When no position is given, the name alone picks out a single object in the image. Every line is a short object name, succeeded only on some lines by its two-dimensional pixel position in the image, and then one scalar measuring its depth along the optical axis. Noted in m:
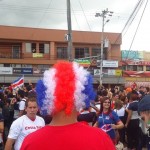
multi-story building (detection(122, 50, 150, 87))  38.04
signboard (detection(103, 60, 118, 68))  32.10
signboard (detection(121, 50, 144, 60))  44.33
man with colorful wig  1.40
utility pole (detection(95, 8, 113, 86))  27.90
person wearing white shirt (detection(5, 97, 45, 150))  3.02
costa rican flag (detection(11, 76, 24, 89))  11.44
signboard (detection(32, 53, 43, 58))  31.40
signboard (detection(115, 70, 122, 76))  32.53
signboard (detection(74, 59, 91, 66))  30.91
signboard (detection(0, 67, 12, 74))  28.92
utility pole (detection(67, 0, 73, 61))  12.72
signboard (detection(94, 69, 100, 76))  30.24
